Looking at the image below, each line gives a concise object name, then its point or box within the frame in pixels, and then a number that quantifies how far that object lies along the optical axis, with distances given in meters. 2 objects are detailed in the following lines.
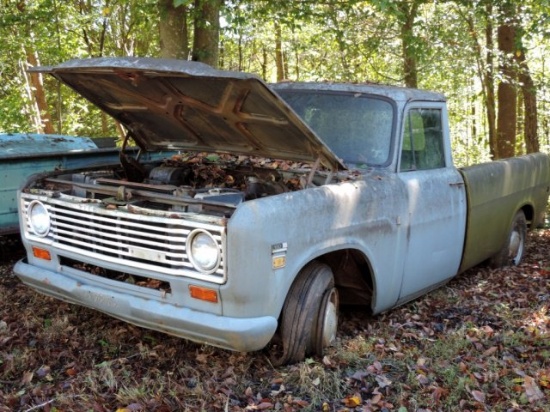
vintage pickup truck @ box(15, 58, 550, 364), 3.28
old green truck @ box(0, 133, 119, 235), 5.36
